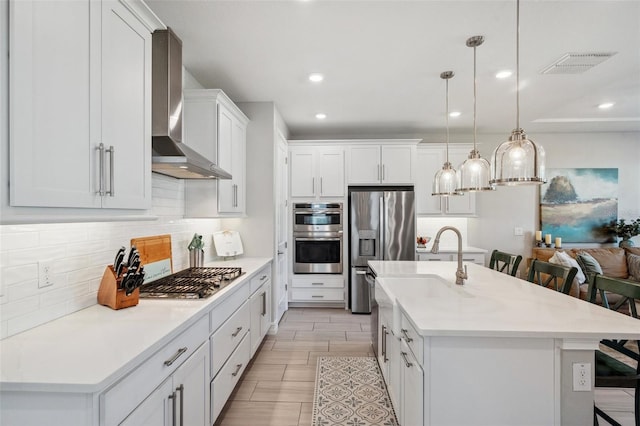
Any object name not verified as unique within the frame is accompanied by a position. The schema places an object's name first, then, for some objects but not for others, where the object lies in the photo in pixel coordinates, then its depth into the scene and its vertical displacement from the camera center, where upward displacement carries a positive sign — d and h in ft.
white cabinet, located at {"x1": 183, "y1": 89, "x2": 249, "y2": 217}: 9.42 +2.15
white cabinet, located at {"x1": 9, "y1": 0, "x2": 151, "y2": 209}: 3.34 +1.33
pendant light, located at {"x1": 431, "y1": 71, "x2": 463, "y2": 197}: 9.29 +0.91
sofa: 14.85 -2.08
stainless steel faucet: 7.59 -1.28
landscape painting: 16.93 +0.51
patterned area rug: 7.34 -4.56
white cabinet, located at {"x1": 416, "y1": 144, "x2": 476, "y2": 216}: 16.48 +1.34
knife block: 5.62 -1.40
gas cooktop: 6.41 -1.56
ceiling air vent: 8.82 +4.24
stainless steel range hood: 6.76 +2.22
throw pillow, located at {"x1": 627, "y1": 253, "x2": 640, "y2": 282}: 14.61 -2.34
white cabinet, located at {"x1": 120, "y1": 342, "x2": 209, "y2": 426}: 4.09 -2.67
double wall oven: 15.71 -1.30
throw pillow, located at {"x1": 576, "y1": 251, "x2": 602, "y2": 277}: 14.16 -2.16
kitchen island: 4.46 -2.11
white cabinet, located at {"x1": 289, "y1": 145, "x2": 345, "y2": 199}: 15.87 +2.01
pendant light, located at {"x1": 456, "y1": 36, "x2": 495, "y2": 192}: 7.91 +1.03
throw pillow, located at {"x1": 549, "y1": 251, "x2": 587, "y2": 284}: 13.80 -2.01
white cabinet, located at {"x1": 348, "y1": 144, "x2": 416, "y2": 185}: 15.81 +2.38
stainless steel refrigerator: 15.11 -0.80
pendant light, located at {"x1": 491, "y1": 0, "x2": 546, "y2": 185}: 5.74 +0.92
